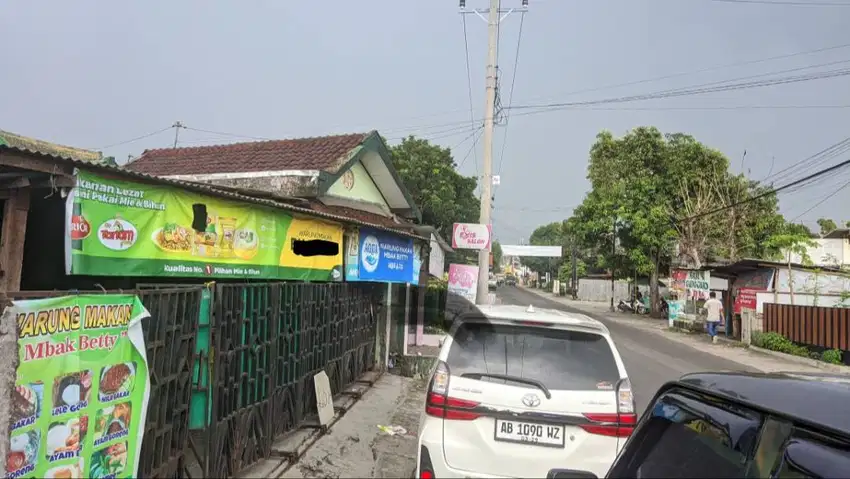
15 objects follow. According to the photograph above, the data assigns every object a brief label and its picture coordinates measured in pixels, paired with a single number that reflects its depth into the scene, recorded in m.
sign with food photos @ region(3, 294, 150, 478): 2.66
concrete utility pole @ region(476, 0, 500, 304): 12.27
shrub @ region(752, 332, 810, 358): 15.30
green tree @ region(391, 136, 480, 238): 23.91
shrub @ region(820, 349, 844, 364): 13.80
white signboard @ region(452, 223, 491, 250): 11.47
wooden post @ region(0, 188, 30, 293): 3.55
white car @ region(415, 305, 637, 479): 3.60
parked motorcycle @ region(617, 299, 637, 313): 34.34
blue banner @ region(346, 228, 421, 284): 8.27
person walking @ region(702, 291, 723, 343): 19.25
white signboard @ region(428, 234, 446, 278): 17.45
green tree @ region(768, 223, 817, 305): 20.12
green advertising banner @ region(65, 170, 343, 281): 3.75
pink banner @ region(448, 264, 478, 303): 15.38
